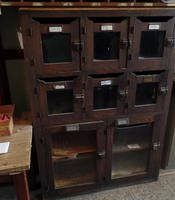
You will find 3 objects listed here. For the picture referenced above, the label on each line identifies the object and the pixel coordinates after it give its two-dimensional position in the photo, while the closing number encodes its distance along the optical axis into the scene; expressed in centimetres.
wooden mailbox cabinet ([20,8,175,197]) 126
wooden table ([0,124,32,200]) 106
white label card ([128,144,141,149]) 178
